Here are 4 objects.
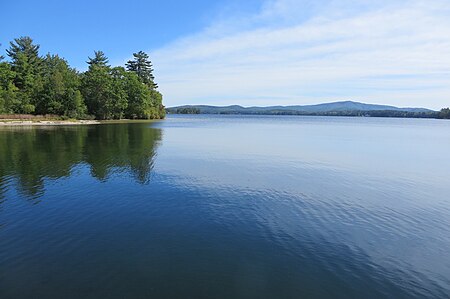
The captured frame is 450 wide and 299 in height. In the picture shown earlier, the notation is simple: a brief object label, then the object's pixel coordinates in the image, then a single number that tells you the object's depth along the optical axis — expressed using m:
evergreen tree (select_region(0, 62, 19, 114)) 72.25
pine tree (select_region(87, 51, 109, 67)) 111.41
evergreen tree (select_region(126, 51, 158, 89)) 126.75
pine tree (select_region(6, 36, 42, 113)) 79.31
